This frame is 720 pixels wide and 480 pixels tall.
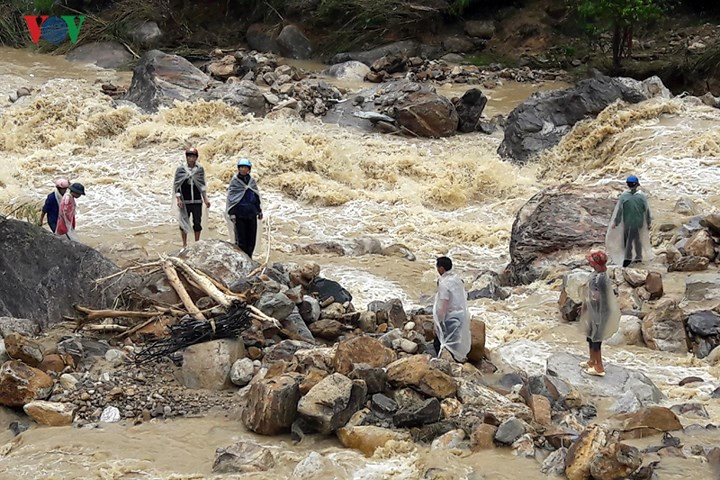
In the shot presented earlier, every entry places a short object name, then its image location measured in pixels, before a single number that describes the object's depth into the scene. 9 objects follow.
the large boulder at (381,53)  45.92
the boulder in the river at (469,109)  33.49
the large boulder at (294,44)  48.08
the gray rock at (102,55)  45.02
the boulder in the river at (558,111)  29.08
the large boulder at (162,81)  33.95
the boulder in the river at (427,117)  32.65
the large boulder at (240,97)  33.55
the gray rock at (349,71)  42.61
